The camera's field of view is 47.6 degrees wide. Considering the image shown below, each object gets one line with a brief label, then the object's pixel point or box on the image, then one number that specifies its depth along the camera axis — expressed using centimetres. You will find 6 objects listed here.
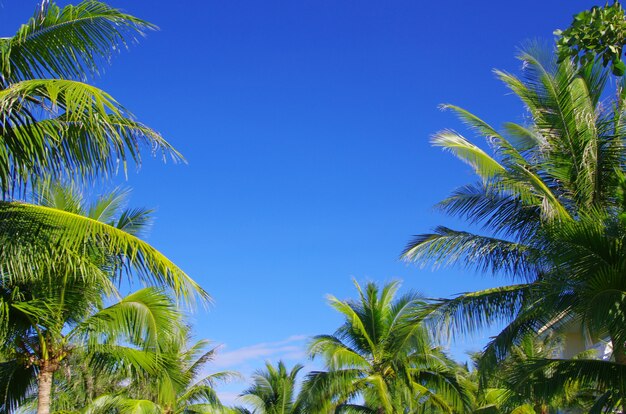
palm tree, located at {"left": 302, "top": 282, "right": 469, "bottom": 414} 2077
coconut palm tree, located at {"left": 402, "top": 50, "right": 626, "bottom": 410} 995
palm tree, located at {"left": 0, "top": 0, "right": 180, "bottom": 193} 648
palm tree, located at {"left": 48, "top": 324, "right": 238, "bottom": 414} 1360
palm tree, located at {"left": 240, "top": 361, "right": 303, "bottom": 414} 3077
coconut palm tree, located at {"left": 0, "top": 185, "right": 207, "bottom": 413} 721
